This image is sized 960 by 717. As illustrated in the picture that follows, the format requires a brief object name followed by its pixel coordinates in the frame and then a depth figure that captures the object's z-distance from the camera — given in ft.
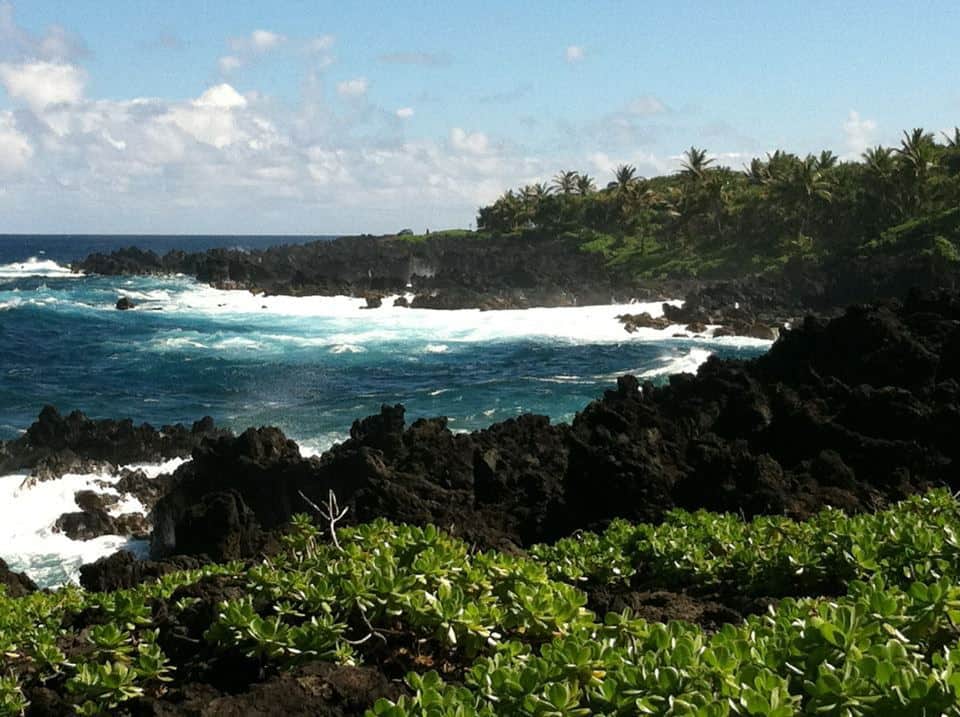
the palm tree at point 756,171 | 310.68
